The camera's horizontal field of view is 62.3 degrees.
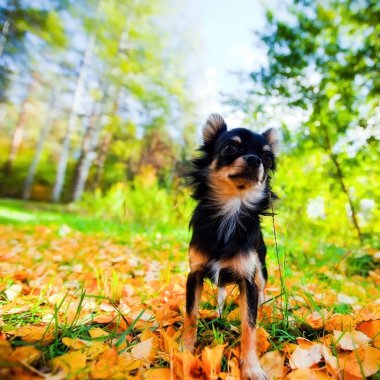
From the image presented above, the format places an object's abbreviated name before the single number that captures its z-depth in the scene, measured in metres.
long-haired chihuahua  0.31
